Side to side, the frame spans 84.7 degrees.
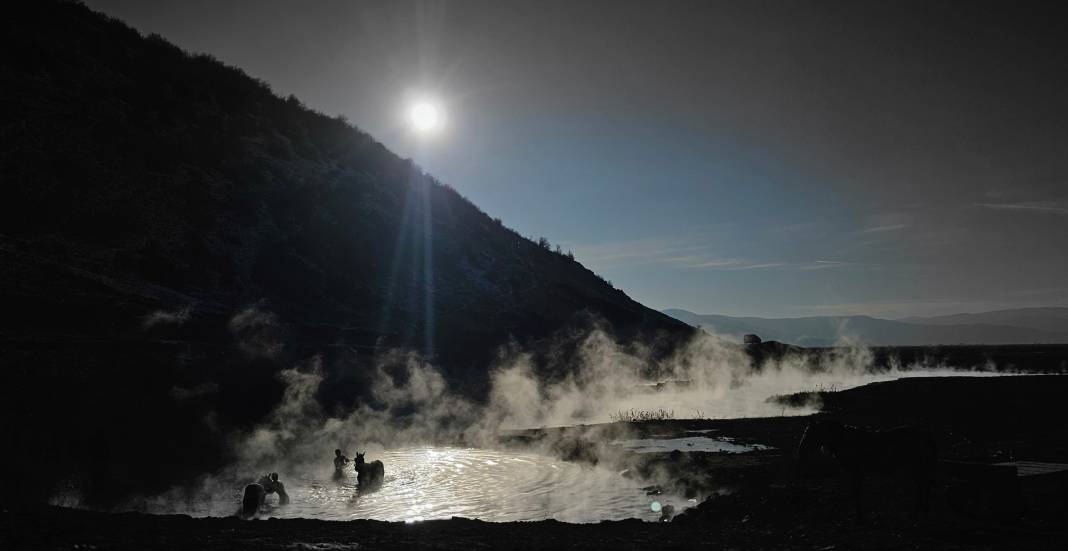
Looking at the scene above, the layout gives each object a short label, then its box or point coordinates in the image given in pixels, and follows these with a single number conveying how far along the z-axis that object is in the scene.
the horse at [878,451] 10.80
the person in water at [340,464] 16.95
